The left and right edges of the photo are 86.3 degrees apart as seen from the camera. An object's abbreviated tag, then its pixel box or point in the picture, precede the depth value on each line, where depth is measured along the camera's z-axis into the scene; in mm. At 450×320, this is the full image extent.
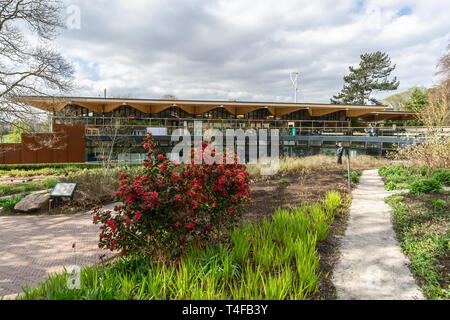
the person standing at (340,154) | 13633
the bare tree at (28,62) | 10648
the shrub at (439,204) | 4855
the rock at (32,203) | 6746
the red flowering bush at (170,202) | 2812
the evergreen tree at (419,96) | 31114
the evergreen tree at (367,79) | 39500
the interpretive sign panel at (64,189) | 6715
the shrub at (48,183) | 9834
